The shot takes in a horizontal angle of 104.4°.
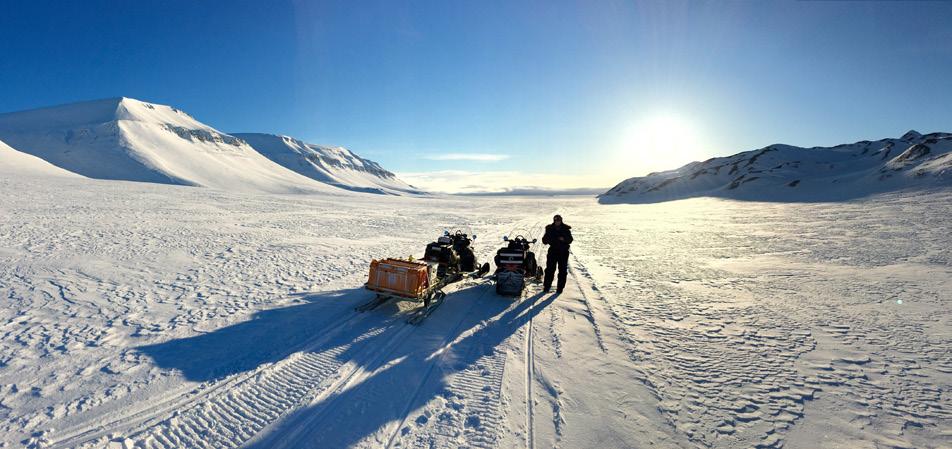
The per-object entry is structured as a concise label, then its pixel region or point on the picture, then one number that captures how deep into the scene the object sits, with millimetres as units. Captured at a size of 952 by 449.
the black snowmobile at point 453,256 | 8773
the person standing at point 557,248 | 8672
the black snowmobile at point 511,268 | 8312
